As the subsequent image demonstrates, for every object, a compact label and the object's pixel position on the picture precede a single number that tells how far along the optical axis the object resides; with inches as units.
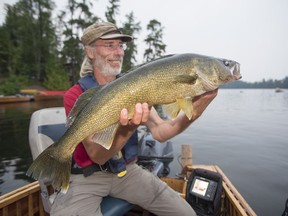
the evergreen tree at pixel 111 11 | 1652.3
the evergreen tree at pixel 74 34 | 1551.6
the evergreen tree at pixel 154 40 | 2160.4
